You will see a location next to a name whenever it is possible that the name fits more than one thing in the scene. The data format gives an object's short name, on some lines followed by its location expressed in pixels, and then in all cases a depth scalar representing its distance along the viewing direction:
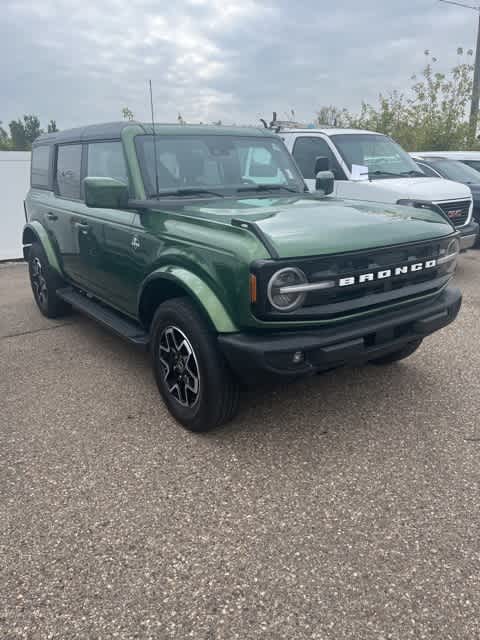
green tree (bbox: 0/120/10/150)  52.14
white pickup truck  6.60
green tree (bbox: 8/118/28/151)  68.94
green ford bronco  2.66
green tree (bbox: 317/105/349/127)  23.16
